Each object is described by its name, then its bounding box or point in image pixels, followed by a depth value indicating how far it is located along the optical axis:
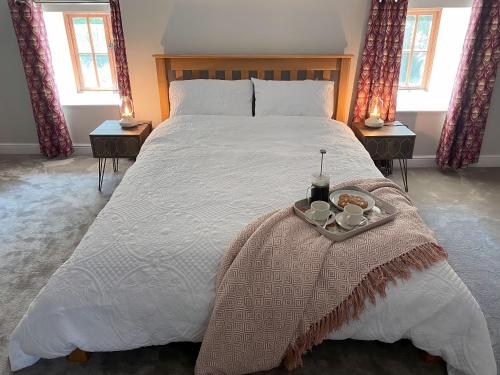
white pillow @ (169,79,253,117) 3.16
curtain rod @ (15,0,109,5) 3.30
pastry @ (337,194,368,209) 1.82
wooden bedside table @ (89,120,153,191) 3.16
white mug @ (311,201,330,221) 1.68
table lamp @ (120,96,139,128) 3.30
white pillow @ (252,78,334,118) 3.15
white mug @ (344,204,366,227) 1.64
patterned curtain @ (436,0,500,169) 3.11
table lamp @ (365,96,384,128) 3.28
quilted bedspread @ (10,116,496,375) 1.48
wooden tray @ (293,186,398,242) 1.60
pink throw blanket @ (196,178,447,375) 1.44
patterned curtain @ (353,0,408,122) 3.11
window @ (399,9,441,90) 3.58
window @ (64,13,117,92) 3.81
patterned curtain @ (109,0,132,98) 3.28
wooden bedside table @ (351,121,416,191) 3.13
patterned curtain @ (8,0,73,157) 3.36
